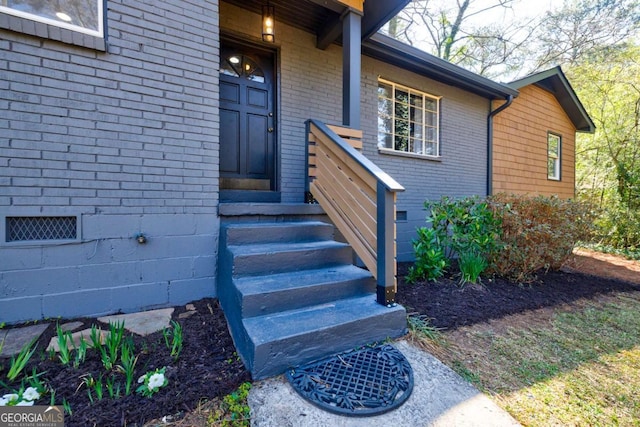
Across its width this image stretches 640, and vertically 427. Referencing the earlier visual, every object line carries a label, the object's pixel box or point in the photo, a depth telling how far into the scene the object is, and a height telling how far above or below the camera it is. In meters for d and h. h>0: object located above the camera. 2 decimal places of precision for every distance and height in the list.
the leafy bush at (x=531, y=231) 3.75 -0.28
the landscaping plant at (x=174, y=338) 1.87 -0.90
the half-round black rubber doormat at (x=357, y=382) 1.51 -1.00
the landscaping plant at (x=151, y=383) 1.52 -0.94
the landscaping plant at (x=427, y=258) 3.58 -0.61
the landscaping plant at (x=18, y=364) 1.55 -0.85
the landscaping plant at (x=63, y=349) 1.70 -0.85
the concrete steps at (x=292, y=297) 1.78 -0.67
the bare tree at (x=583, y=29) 9.62 +6.52
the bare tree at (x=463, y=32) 10.88 +6.95
